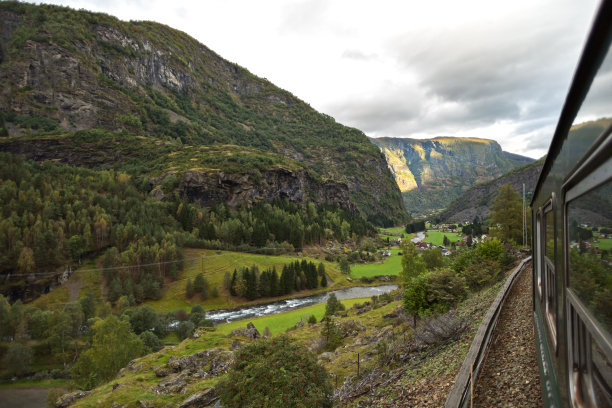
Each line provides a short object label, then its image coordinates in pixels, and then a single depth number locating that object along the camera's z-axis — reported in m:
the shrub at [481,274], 19.58
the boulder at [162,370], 21.19
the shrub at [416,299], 17.20
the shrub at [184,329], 46.35
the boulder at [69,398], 21.20
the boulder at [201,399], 15.93
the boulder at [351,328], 25.72
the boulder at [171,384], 18.33
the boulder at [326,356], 19.31
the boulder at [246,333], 31.28
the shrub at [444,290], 16.84
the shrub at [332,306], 44.85
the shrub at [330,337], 23.41
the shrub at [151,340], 40.86
